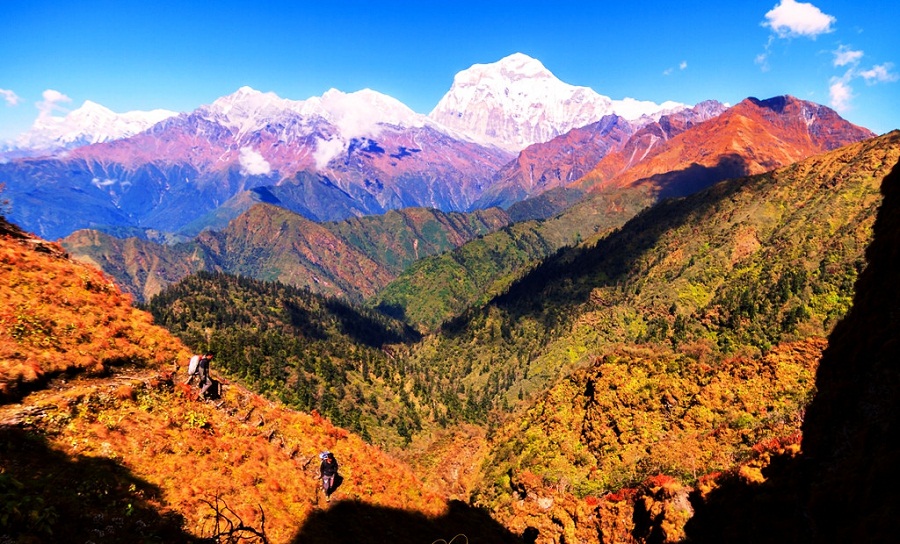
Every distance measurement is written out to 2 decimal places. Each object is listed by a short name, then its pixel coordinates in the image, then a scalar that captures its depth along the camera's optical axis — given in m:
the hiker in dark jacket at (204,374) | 33.72
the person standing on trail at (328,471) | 30.92
